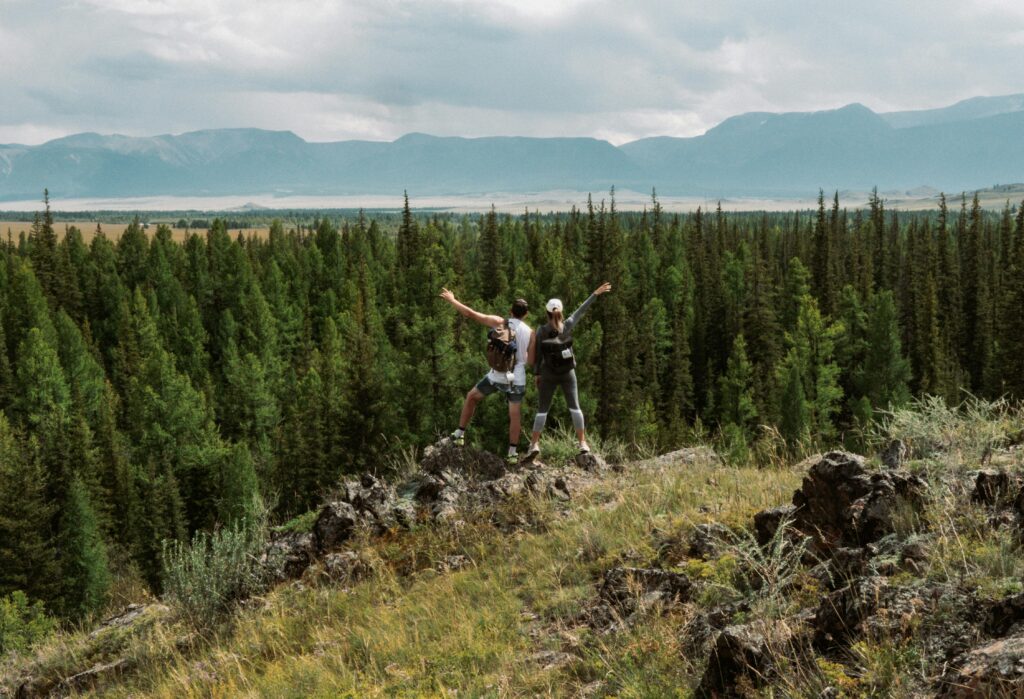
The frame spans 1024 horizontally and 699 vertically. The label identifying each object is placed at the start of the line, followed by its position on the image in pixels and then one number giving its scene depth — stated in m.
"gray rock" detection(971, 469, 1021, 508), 6.07
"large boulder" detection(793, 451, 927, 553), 6.32
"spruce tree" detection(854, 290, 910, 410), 64.25
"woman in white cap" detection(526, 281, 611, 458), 11.88
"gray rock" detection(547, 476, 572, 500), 10.43
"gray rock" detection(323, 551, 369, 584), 9.27
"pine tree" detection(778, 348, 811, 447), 54.19
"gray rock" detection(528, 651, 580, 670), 5.86
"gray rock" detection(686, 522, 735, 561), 7.12
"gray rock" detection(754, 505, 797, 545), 7.16
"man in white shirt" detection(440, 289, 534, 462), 12.06
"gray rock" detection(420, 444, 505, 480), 11.92
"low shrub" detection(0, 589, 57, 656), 33.24
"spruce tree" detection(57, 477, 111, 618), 49.44
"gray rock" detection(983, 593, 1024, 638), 4.45
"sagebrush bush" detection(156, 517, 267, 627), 9.44
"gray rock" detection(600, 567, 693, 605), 6.51
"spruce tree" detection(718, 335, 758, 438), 63.92
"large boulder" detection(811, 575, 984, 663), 4.54
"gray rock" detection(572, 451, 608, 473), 12.02
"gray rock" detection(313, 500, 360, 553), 10.51
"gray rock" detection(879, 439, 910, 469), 8.30
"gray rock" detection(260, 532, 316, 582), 10.20
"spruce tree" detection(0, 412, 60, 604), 46.47
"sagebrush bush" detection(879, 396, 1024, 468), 7.79
